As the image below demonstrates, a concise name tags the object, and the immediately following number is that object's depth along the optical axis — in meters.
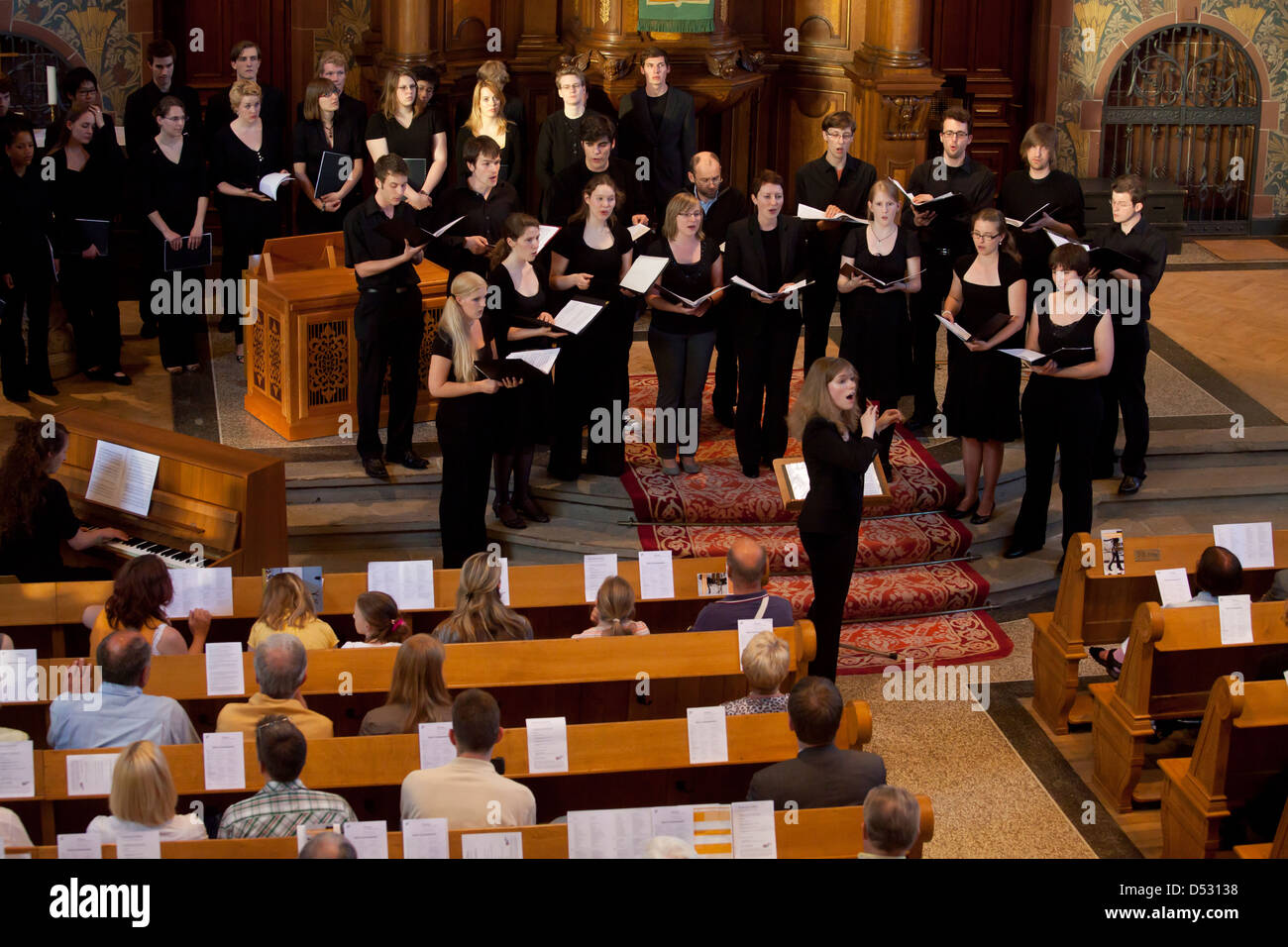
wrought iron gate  12.28
